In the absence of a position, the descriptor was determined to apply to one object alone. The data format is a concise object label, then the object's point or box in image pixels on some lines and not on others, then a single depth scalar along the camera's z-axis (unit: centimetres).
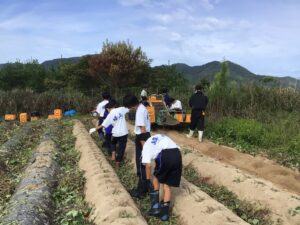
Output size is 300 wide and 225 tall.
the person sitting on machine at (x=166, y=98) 896
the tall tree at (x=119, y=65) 1768
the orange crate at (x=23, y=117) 1310
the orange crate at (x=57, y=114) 1349
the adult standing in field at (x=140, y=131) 425
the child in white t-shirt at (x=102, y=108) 676
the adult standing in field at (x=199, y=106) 759
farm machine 863
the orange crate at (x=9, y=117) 1312
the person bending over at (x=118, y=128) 574
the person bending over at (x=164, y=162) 362
